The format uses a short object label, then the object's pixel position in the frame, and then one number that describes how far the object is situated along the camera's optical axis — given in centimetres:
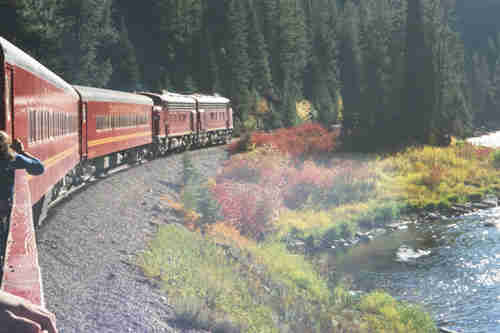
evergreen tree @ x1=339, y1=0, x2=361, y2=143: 8071
